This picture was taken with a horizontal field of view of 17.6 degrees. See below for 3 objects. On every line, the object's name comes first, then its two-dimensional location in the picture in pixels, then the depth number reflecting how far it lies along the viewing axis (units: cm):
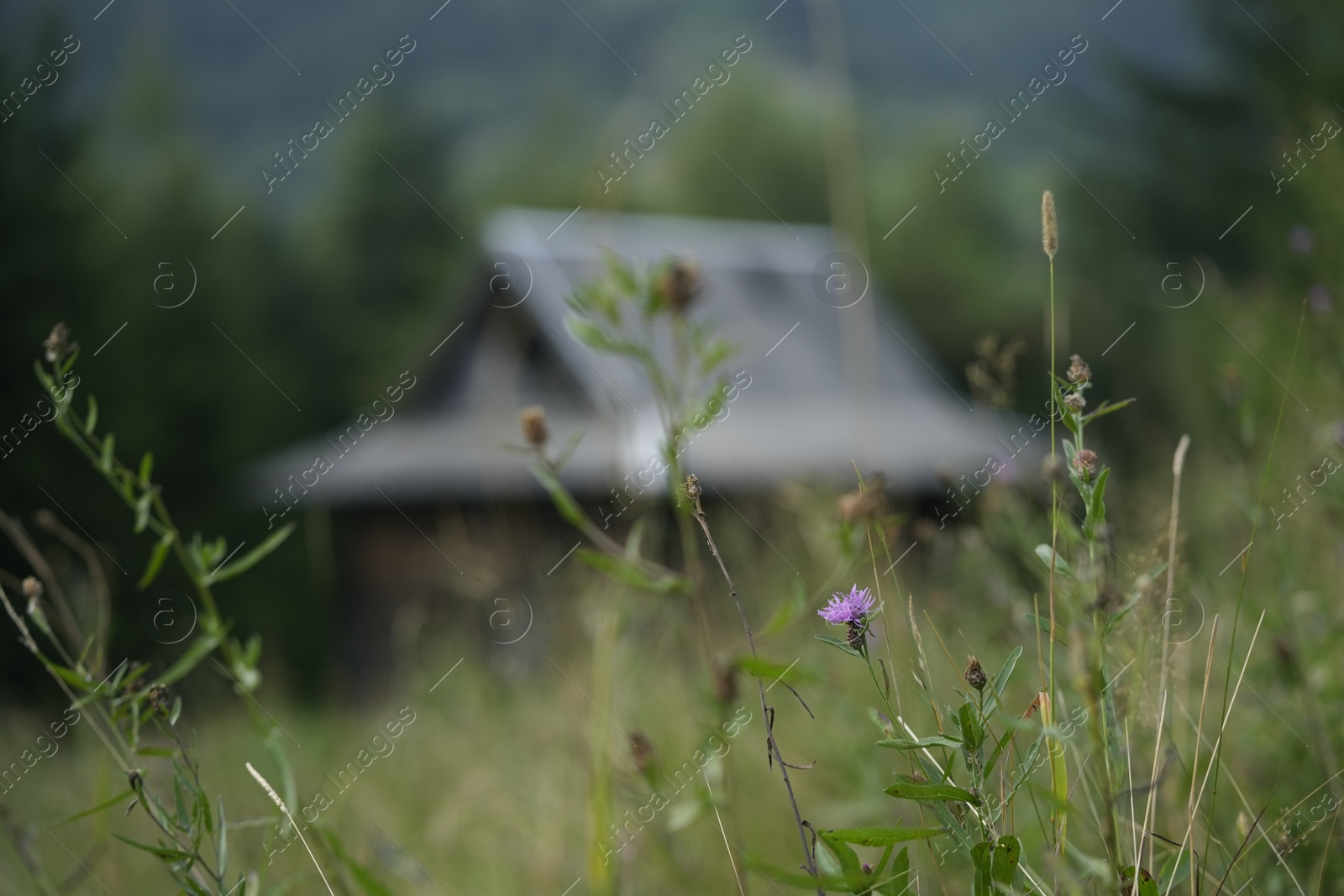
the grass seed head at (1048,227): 242
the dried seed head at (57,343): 259
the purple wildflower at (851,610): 242
